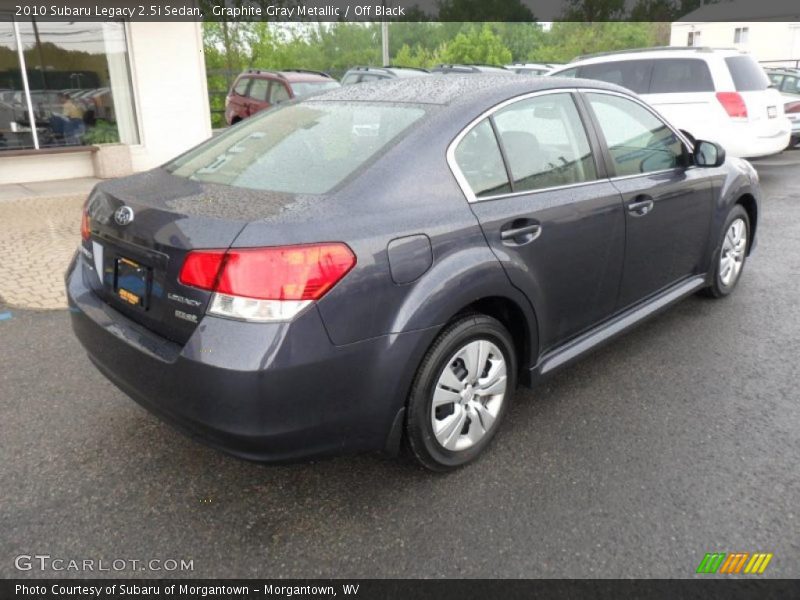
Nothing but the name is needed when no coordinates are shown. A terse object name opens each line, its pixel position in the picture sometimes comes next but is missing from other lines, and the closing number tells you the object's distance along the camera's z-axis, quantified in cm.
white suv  865
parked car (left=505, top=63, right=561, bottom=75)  1749
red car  1298
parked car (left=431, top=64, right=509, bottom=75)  1716
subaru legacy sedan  221
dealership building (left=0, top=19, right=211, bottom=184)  991
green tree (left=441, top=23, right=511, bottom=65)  3644
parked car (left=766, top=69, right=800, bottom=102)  1398
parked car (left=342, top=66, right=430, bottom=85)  1434
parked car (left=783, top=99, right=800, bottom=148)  1235
